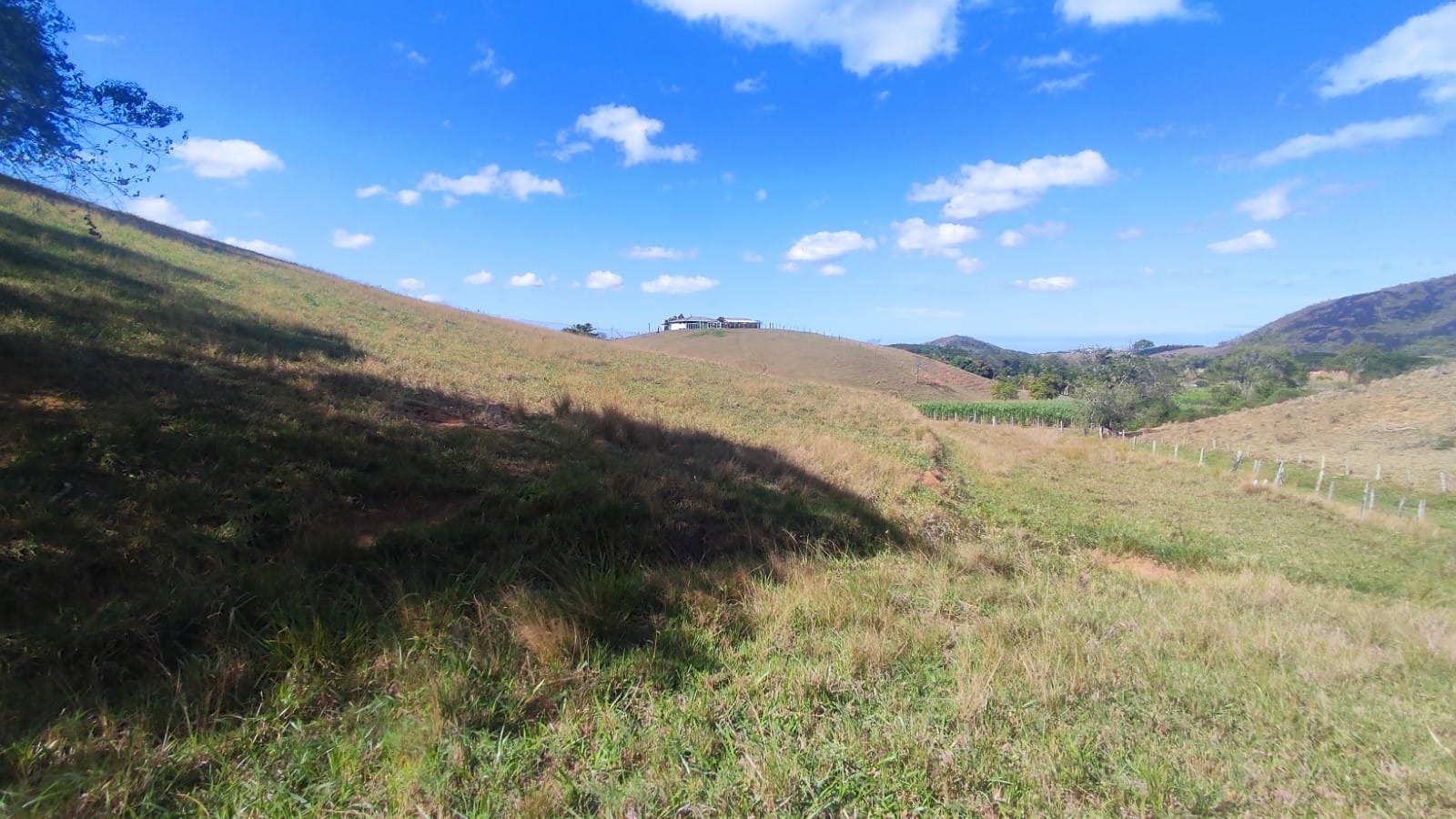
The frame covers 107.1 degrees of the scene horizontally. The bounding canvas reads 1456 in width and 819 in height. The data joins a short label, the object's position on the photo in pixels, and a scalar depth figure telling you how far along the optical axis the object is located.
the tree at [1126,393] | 50.16
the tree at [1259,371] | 61.72
